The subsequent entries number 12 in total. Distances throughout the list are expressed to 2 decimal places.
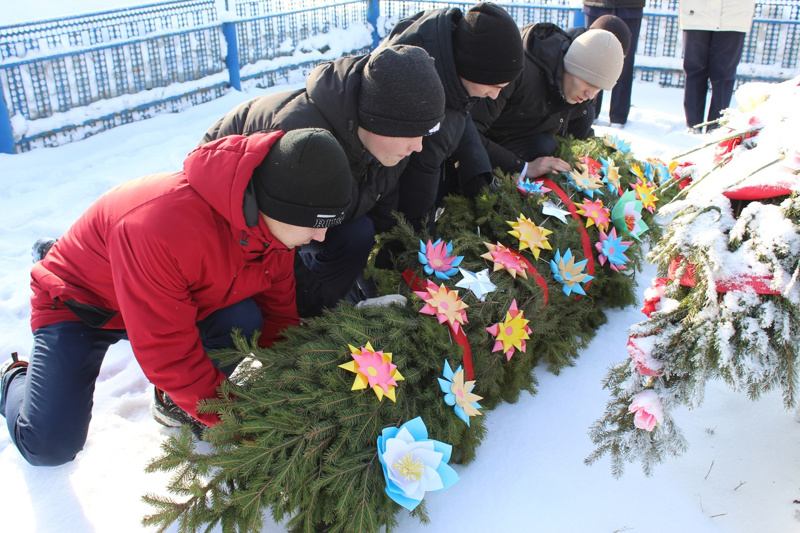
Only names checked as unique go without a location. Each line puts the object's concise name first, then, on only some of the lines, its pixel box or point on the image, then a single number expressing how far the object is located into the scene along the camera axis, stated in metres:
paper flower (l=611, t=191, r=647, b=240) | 2.91
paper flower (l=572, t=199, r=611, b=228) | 2.77
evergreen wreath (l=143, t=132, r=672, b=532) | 1.60
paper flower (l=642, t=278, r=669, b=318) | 1.59
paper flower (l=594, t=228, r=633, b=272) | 2.75
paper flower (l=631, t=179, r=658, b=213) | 3.07
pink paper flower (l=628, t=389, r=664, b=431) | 1.50
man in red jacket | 1.67
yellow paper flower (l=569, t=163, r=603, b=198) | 2.90
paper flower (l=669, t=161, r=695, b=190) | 1.77
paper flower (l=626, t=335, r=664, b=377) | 1.50
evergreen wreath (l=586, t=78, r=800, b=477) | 1.34
